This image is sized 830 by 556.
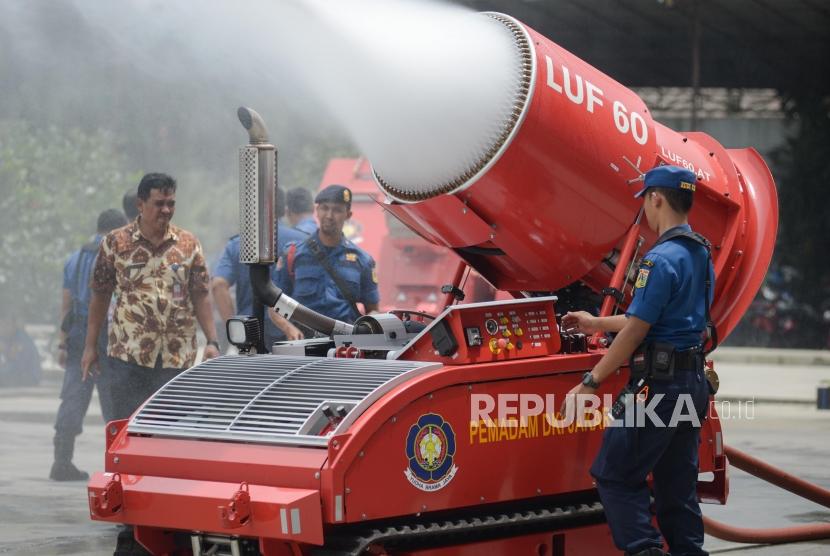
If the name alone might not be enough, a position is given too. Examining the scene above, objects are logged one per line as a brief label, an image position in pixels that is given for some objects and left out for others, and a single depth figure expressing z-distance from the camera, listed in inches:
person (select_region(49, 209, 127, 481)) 826.2
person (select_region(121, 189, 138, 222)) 869.5
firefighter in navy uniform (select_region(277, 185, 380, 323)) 714.2
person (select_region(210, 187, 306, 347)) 780.6
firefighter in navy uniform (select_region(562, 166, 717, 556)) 475.8
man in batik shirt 690.2
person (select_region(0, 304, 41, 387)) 1457.9
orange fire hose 609.6
